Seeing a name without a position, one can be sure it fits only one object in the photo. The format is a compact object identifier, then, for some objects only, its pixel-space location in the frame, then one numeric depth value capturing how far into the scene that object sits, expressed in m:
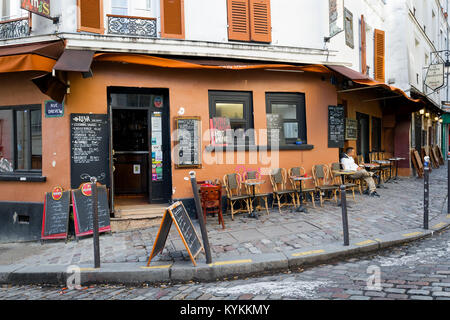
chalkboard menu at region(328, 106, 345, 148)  8.85
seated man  8.91
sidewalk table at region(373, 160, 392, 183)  11.38
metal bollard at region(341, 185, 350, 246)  5.06
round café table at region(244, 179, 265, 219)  7.03
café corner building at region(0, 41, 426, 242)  6.70
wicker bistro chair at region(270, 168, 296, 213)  7.73
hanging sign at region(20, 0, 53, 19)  5.99
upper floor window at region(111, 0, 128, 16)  7.26
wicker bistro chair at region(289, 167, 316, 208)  7.91
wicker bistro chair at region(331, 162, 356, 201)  8.84
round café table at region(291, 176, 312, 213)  7.47
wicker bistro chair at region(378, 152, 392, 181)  12.87
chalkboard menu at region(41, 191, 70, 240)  6.16
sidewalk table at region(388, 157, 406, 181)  12.48
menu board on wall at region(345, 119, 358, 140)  10.60
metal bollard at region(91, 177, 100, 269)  4.46
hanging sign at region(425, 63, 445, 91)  15.38
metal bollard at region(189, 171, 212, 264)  4.31
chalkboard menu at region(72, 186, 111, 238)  6.18
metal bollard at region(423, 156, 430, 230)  5.98
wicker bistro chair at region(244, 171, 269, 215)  7.48
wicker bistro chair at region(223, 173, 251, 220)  7.13
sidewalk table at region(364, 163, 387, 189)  10.58
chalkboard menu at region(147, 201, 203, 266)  4.40
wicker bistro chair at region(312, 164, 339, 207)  8.13
